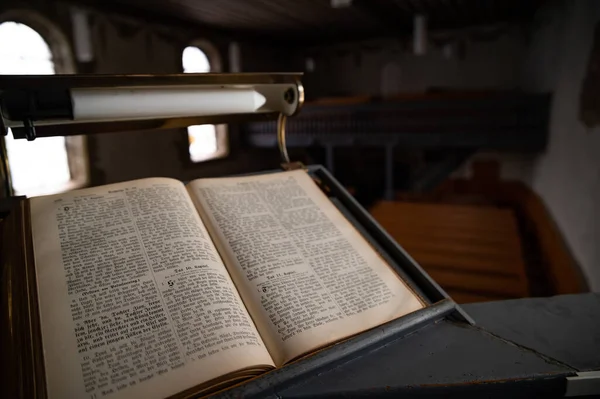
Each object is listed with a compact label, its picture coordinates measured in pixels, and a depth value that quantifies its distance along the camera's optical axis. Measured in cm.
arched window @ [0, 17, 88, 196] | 436
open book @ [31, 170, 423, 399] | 68
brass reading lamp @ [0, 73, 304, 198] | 92
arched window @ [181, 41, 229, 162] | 697
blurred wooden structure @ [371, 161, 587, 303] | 296
